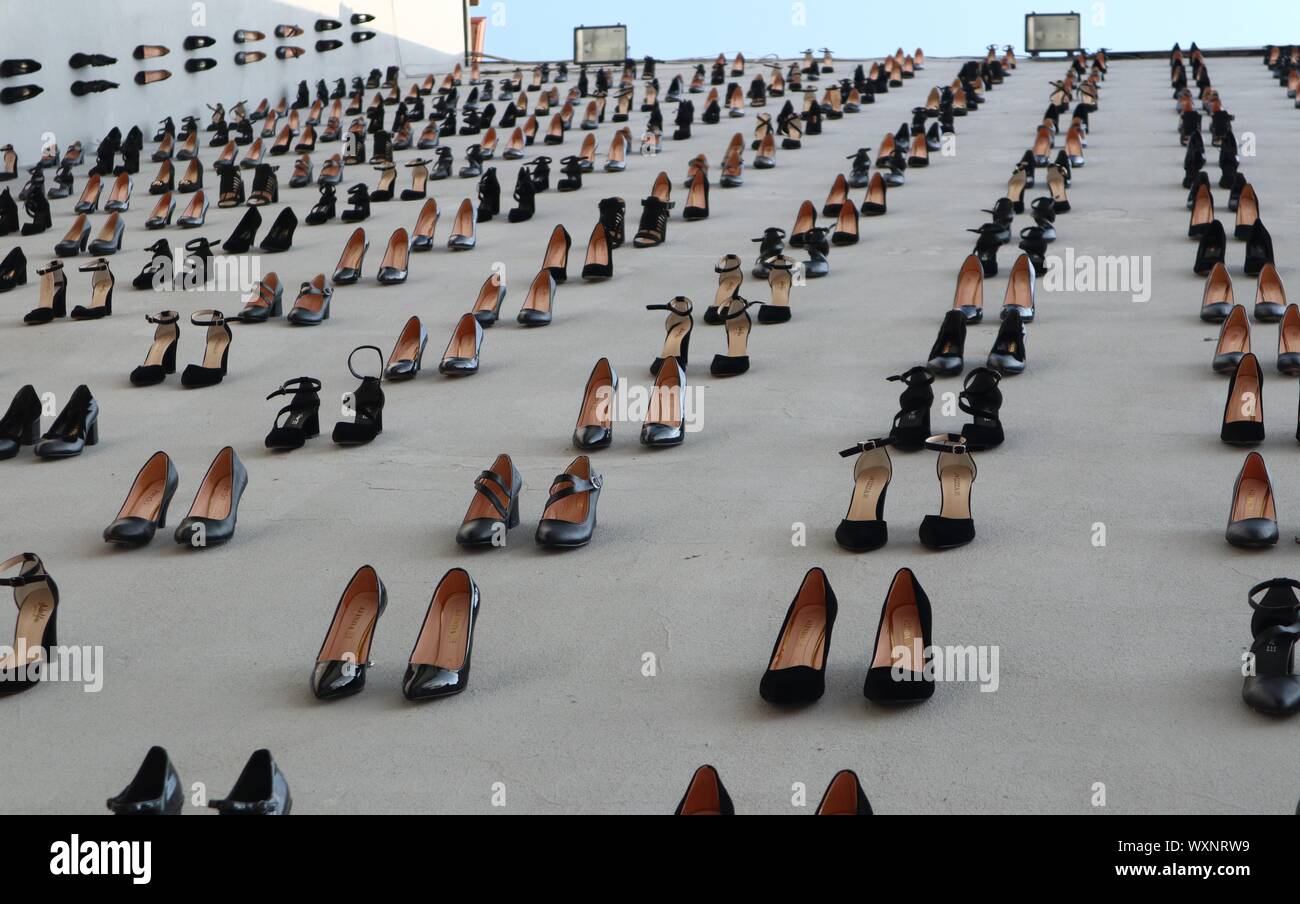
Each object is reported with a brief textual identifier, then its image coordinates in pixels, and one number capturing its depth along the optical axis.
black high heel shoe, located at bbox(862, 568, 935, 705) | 3.86
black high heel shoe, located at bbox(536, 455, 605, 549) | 5.08
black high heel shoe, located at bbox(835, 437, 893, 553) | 4.95
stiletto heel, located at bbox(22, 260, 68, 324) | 8.98
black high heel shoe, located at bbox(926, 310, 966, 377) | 6.90
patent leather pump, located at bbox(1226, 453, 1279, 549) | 4.71
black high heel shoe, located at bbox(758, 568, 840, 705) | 3.88
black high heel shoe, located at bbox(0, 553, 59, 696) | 4.29
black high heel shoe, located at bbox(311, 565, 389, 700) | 4.06
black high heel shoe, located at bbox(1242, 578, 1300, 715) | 3.66
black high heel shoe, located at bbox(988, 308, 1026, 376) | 6.91
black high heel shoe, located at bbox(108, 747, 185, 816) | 3.24
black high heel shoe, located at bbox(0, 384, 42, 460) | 6.56
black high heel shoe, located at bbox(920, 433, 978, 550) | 4.89
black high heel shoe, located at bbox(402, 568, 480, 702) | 4.03
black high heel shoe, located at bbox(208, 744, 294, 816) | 3.26
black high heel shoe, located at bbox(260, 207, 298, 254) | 10.83
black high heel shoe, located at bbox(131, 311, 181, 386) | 7.64
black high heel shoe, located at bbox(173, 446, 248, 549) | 5.46
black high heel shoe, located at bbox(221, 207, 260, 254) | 10.73
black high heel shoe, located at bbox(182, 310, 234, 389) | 7.54
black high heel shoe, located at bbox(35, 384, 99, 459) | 6.46
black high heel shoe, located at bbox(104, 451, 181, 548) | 5.31
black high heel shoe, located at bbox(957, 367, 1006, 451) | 5.91
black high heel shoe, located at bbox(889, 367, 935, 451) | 5.89
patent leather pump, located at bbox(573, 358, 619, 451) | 6.22
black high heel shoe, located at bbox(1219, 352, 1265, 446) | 5.73
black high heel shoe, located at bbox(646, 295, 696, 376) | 7.25
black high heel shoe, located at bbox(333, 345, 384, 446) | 6.41
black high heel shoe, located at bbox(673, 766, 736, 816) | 3.07
